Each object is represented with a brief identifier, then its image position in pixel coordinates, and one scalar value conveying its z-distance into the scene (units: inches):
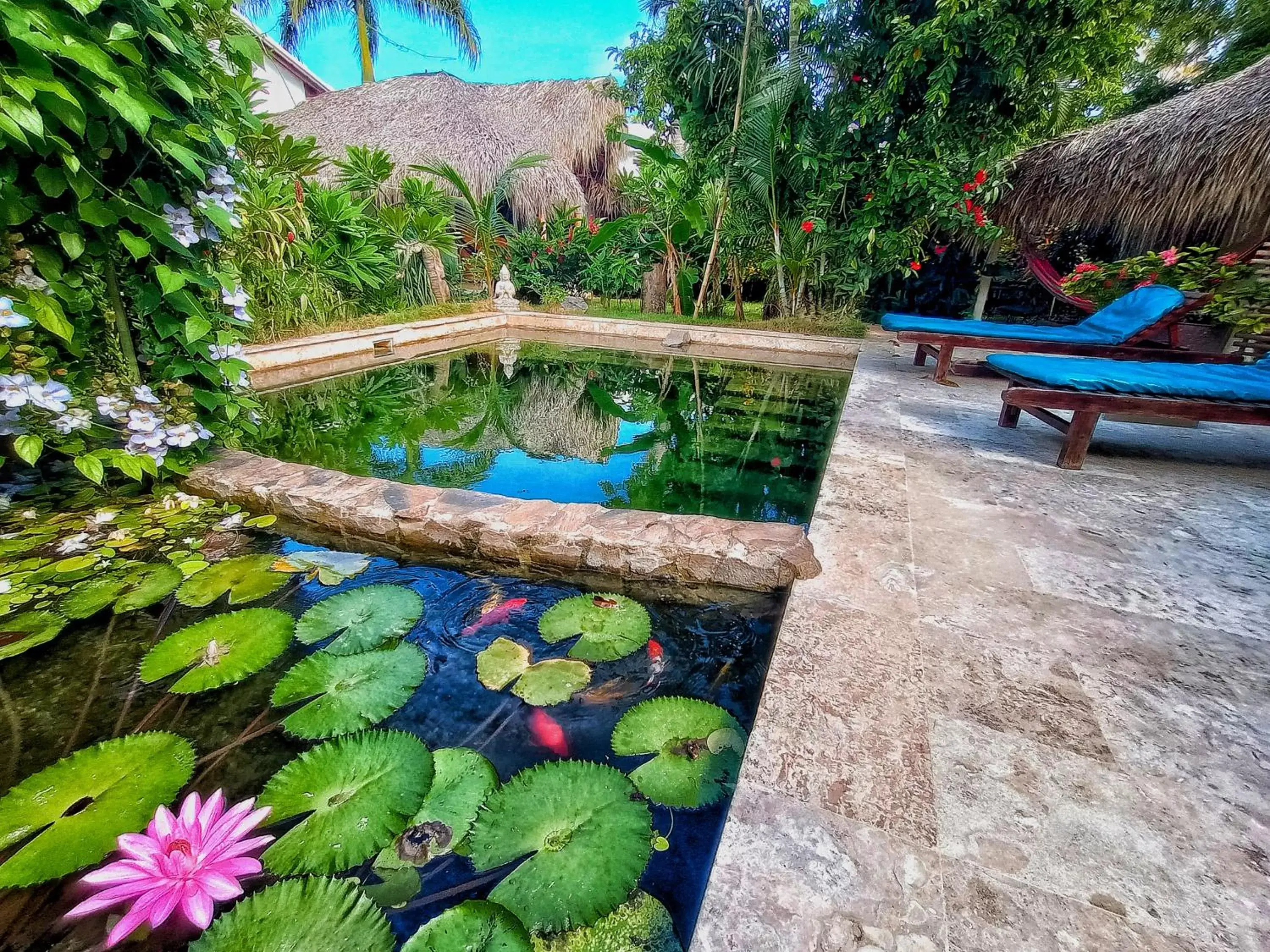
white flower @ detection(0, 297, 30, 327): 51.9
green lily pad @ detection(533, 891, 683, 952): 28.1
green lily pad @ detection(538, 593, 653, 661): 51.8
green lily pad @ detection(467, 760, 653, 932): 29.7
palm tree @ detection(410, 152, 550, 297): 288.2
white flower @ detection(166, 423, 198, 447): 73.1
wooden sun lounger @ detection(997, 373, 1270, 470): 75.7
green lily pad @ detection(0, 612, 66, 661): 48.4
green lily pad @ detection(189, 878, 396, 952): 27.2
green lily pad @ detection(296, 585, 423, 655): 51.7
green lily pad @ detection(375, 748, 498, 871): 32.8
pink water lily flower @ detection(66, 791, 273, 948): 27.9
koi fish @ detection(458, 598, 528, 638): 55.7
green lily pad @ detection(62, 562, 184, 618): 54.6
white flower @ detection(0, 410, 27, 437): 59.3
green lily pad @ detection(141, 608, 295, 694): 45.7
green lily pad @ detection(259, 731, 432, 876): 31.7
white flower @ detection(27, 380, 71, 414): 56.4
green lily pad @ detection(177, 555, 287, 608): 57.5
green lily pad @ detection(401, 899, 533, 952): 27.4
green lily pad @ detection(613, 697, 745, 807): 37.4
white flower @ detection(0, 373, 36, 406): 54.2
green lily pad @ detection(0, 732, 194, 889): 30.7
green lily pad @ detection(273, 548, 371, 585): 63.4
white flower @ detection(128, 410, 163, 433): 67.4
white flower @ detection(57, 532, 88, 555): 62.6
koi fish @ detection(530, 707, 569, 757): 41.6
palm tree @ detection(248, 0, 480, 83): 471.5
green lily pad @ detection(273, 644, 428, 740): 41.8
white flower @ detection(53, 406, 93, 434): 60.4
